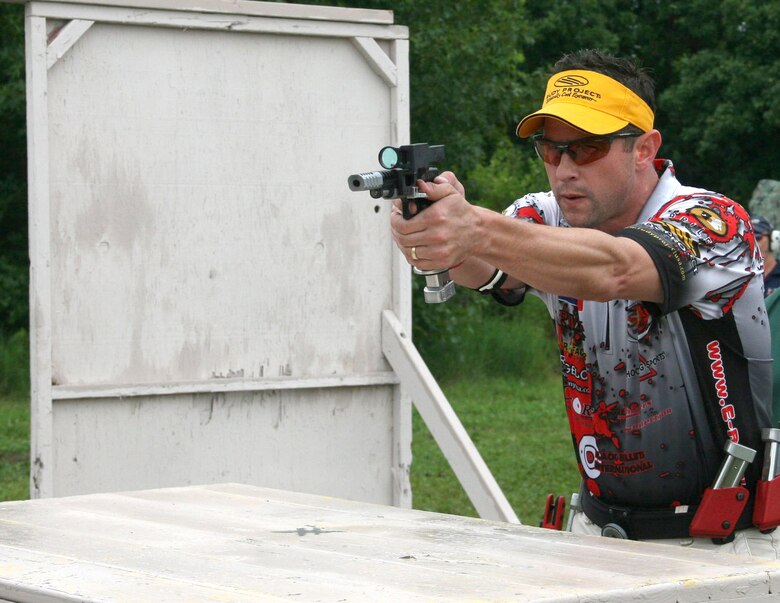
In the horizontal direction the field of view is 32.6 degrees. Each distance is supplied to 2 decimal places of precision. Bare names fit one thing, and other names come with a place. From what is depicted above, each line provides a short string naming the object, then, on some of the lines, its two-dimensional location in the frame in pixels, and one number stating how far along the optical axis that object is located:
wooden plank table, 2.10
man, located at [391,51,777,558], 2.69
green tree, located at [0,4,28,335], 13.58
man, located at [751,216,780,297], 7.40
